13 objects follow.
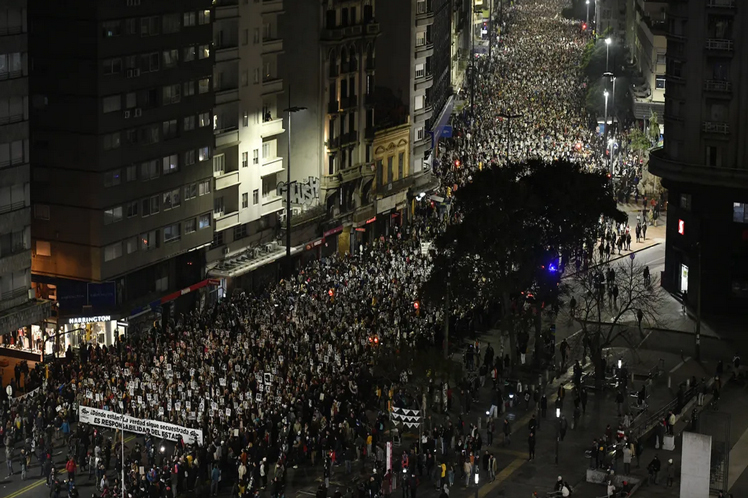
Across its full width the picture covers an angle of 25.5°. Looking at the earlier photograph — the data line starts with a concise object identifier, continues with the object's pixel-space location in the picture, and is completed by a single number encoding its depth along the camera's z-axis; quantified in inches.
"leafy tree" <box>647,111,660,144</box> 5856.3
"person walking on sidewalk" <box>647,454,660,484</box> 2864.2
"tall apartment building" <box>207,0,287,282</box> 4065.0
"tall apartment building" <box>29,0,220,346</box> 3513.8
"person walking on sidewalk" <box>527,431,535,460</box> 2987.2
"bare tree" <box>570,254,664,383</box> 3405.5
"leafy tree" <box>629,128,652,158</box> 5807.1
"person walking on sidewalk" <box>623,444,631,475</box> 2898.6
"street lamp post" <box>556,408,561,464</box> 3063.5
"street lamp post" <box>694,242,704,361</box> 3677.2
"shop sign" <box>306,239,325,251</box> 4365.2
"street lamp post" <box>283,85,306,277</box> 4089.6
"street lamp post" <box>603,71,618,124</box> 5858.3
